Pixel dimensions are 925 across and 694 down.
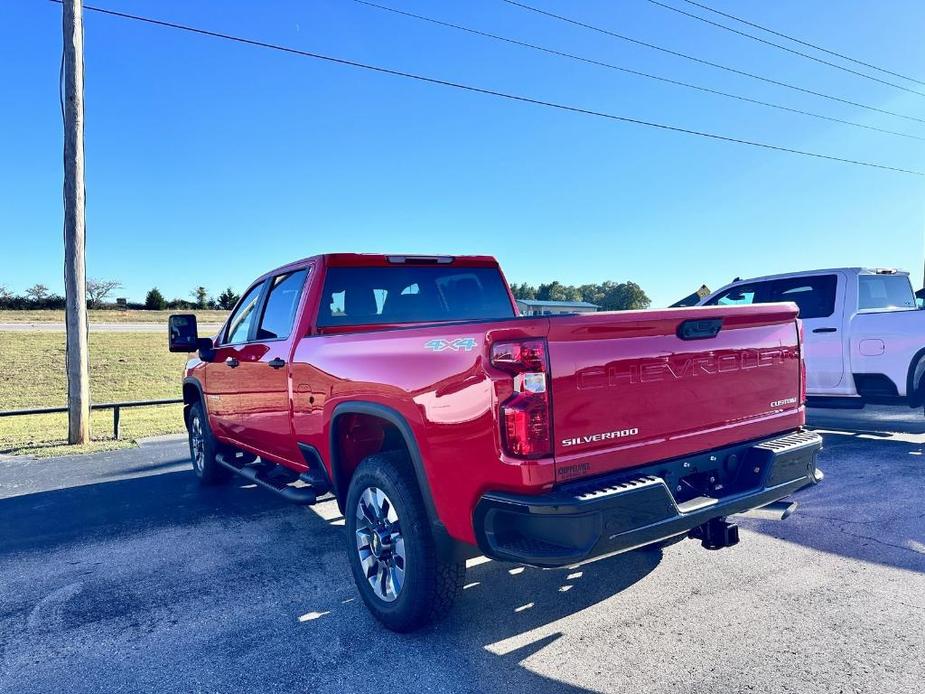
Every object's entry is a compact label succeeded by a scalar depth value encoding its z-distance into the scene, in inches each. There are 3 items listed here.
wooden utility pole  343.9
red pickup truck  97.0
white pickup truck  276.2
